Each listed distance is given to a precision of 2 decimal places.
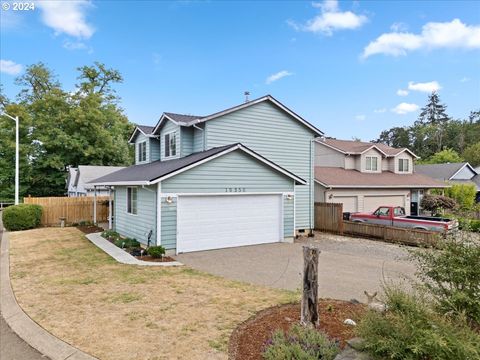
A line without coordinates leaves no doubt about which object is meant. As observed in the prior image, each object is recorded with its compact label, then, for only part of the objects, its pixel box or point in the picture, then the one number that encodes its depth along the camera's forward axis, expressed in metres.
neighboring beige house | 20.47
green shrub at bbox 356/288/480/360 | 3.24
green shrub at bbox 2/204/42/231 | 18.12
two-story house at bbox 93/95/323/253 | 12.04
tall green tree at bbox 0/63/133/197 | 32.34
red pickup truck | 14.47
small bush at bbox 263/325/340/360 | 4.06
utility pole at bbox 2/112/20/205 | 20.45
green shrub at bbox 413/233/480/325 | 4.18
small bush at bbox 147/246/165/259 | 10.98
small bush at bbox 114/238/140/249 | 12.78
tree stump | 5.22
